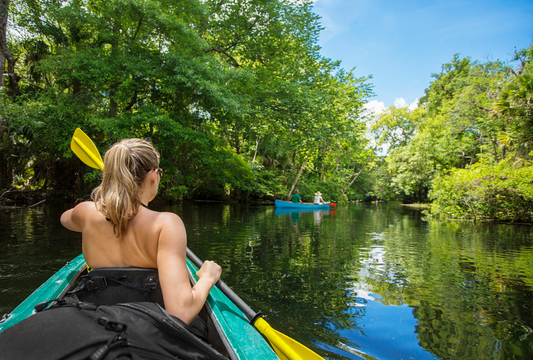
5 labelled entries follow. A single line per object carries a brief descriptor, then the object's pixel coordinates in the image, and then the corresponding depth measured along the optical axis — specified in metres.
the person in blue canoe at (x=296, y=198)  20.77
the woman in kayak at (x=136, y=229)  1.31
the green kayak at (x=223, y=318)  1.64
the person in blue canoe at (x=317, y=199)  22.03
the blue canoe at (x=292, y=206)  19.55
